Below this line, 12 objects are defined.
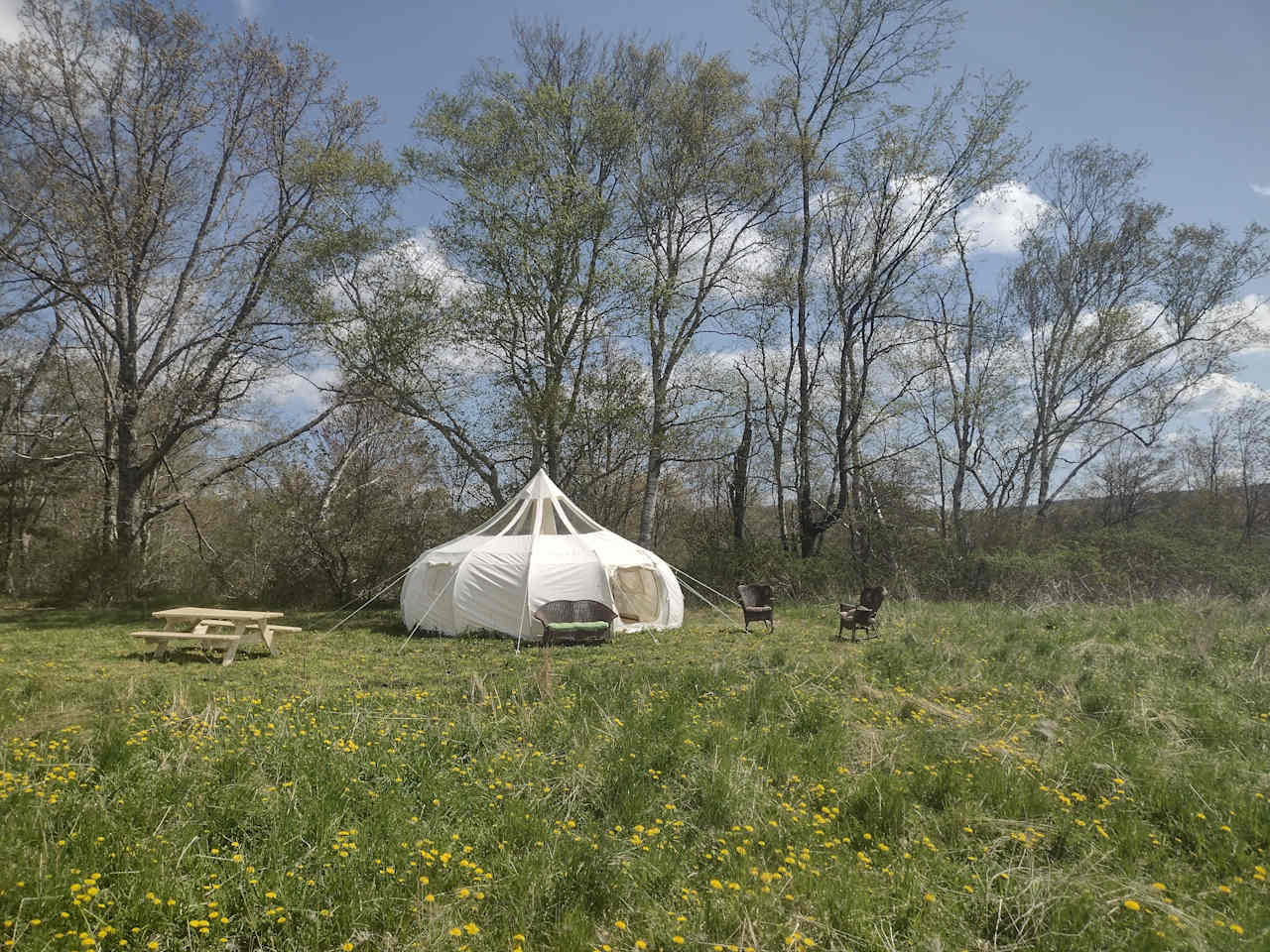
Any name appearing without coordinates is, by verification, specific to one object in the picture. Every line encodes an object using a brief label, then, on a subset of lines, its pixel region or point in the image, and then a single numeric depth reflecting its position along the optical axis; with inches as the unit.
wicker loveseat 412.2
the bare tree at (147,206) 569.6
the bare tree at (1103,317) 805.2
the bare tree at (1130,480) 933.8
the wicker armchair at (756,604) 453.7
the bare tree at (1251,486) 863.1
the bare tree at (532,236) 610.9
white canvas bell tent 452.1
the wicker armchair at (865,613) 414.0
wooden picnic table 348.2
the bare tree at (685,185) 682.2
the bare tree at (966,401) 729.0
